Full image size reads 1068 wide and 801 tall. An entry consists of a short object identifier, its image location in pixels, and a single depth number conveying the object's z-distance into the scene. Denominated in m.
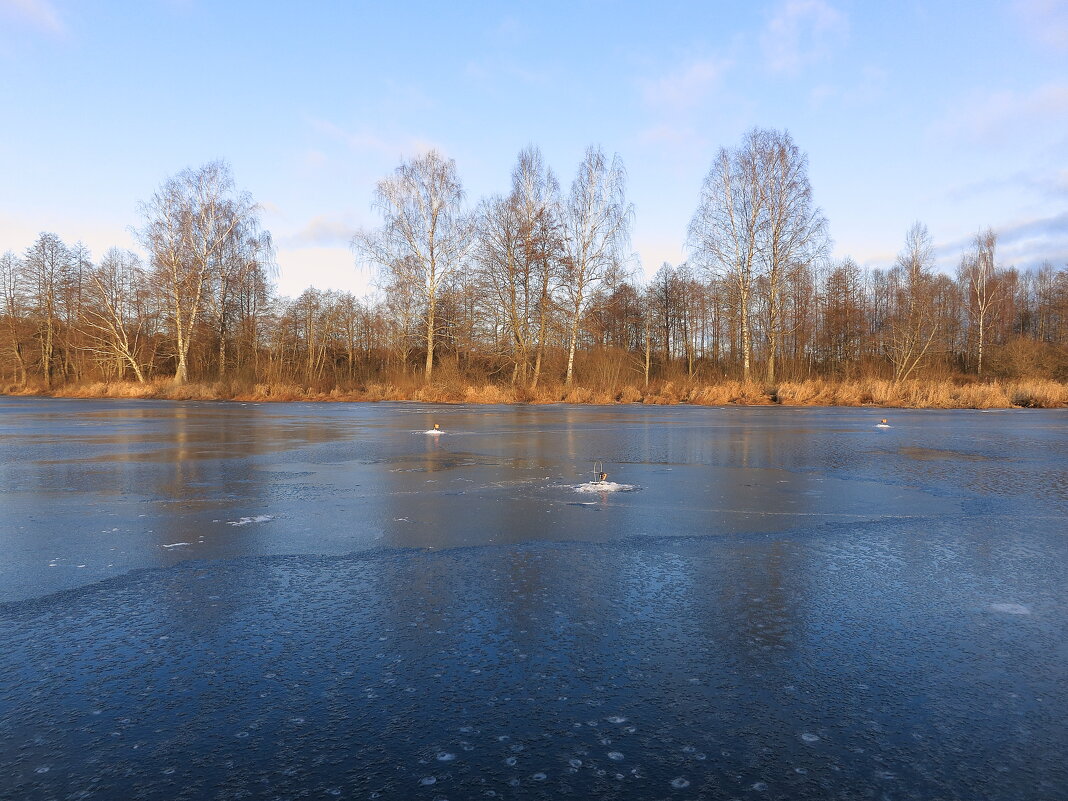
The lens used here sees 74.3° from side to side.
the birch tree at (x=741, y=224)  31.89
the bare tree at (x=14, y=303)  50.16
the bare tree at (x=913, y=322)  40.94
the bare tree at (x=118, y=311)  38.72
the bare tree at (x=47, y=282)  51.19
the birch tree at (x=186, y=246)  36.41
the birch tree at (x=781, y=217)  31.52
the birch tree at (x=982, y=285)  55.59
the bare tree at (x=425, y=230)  34.75
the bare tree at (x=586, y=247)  33.09
